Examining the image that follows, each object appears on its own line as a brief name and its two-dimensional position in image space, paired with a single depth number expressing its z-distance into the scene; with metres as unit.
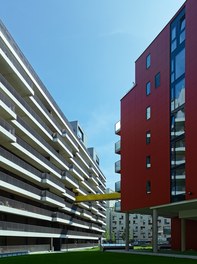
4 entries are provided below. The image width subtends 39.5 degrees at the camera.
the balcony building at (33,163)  28.09
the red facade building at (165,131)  22.56
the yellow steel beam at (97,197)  45.62
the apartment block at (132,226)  102.77
